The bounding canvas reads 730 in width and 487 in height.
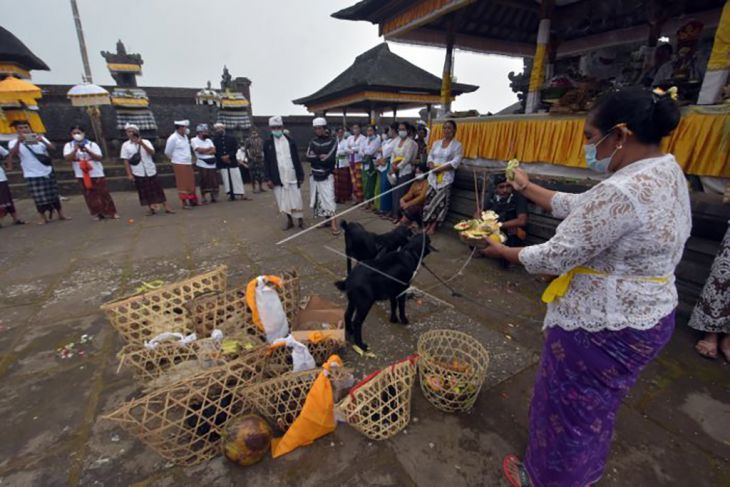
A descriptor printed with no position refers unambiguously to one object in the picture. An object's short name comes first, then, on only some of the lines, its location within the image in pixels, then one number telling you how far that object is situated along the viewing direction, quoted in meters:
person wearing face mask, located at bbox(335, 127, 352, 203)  9.10
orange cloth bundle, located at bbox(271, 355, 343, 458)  1.93
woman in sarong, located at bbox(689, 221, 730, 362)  2.76
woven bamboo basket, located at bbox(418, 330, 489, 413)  2.18
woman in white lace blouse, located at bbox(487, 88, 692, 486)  1.20
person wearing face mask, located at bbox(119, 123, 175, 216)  7.33
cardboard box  2.63
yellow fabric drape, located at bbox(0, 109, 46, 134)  9.91
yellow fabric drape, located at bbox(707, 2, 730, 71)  3.34
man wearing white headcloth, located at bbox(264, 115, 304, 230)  6.05
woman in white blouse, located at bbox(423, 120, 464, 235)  5.70
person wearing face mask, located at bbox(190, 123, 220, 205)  8.70
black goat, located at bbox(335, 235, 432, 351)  2.70
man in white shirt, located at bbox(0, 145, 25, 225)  6.65
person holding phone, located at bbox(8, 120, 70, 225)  6.55
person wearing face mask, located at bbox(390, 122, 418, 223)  6.60
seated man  4.34
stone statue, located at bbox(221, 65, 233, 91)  14.26
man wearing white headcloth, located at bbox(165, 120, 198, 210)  8.11
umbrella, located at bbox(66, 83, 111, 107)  9.59
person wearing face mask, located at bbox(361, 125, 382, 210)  7.96
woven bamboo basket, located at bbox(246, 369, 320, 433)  1.99
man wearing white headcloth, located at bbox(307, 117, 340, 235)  6.01
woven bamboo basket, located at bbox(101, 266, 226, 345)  2.57
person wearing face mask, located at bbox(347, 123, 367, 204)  8.77
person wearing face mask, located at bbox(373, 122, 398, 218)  7.06
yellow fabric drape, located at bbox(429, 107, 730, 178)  3.19
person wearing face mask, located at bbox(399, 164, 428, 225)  6.18
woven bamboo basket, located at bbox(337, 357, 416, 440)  1.99
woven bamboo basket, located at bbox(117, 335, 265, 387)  2.25
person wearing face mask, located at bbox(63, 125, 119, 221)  6.90
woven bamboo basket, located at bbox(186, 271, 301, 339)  2.68
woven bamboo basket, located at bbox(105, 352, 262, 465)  1.77
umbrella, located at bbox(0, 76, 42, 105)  7.83
